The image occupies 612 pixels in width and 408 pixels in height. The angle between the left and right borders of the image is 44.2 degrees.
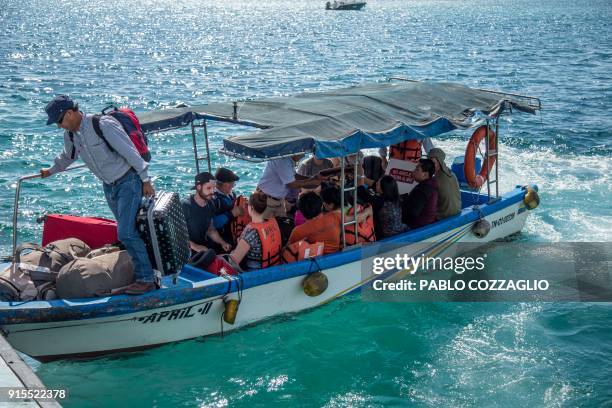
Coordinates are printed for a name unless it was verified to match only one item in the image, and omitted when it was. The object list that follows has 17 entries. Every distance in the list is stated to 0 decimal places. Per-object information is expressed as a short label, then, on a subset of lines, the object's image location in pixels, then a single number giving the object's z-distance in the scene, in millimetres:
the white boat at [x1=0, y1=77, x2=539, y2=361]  7605
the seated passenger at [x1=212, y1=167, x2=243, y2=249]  9695
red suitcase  8914
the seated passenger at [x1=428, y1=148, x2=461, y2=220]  10375
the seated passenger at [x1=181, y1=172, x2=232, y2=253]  9109
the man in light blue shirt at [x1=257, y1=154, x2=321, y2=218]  9781
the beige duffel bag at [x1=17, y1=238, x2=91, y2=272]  8000
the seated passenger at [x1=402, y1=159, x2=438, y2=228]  10078
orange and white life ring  10961
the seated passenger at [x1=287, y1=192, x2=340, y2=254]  9047
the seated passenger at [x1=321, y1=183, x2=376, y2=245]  9125
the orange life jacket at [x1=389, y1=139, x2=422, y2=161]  11188
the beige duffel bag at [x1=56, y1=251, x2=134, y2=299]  7648
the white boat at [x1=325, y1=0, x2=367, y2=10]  104750
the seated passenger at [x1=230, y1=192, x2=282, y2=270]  8656
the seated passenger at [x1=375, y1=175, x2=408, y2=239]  9766
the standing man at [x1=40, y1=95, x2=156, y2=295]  7160
